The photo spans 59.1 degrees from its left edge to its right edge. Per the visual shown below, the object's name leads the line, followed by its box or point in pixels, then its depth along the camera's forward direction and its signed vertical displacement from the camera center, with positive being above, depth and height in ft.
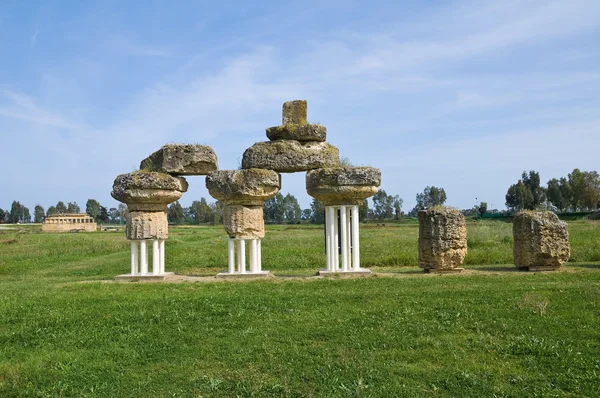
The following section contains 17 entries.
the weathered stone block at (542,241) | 52.34 -2.32
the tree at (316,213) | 299.25 +5.30
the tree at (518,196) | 260.01 +11.31
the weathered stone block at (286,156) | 54.19 +6.76
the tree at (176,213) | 354.74 +7.52
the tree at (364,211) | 277.07 +5.31
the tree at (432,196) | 332.76 +15.54
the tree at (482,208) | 223.26 +4.64
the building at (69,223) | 230.89 +1.49
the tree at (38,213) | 477.77 +11.86
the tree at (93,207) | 445.37 +15.86
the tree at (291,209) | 348.79 +8.65
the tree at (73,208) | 466.90 +16.26
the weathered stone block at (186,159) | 54.95 +6.78
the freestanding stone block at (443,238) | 51.75 -1.83
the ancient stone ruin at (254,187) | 52.44 +3.63
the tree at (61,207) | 470.39 +17.63
